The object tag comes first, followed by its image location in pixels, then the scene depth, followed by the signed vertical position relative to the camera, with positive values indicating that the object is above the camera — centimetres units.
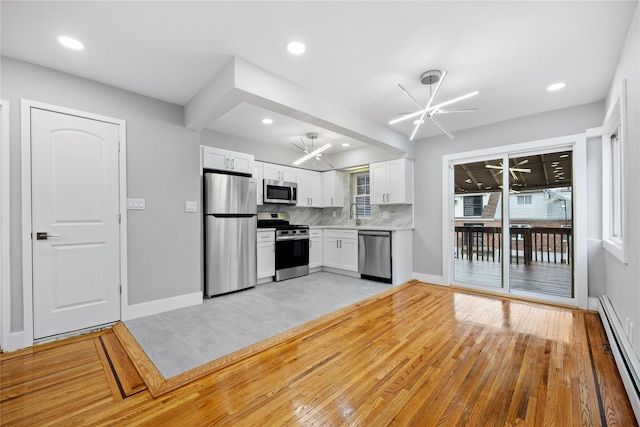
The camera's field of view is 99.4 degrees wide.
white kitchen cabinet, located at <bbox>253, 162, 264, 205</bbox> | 477 +57
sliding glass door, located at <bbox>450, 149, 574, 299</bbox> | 367 -8
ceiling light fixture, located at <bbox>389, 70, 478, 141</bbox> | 252 +131
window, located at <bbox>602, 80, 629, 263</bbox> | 260 +34
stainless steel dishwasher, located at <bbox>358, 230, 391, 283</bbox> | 442 -70
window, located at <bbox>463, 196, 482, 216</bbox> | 436 +11
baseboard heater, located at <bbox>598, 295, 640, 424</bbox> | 154 -100
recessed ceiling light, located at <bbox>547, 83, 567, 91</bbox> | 282 +133
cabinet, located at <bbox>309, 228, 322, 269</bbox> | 525 -67
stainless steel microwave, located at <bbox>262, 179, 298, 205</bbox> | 483 +40
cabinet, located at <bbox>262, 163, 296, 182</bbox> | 491 +78
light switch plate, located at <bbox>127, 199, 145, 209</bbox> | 294 +12
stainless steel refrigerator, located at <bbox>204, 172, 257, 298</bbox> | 369 -26
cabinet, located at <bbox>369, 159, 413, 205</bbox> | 465 +55
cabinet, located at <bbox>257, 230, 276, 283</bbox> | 439 -70
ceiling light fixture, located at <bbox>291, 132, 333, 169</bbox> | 426 +128
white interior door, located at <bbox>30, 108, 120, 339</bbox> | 245 -7
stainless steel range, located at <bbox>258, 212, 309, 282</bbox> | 464 -59
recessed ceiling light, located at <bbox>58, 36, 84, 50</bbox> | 212 +138
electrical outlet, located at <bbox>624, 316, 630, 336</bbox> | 195 -84
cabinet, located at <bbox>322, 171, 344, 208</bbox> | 571 +51
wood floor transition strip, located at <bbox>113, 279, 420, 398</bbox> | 179 -112
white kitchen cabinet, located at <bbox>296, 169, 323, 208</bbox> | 547 +52
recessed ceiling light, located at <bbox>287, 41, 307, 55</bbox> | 218 +136
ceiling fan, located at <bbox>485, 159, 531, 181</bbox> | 385 +61
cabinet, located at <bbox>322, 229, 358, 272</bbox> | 487 -68
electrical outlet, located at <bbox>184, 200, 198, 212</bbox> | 338 +10
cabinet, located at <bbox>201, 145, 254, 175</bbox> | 380 +79
